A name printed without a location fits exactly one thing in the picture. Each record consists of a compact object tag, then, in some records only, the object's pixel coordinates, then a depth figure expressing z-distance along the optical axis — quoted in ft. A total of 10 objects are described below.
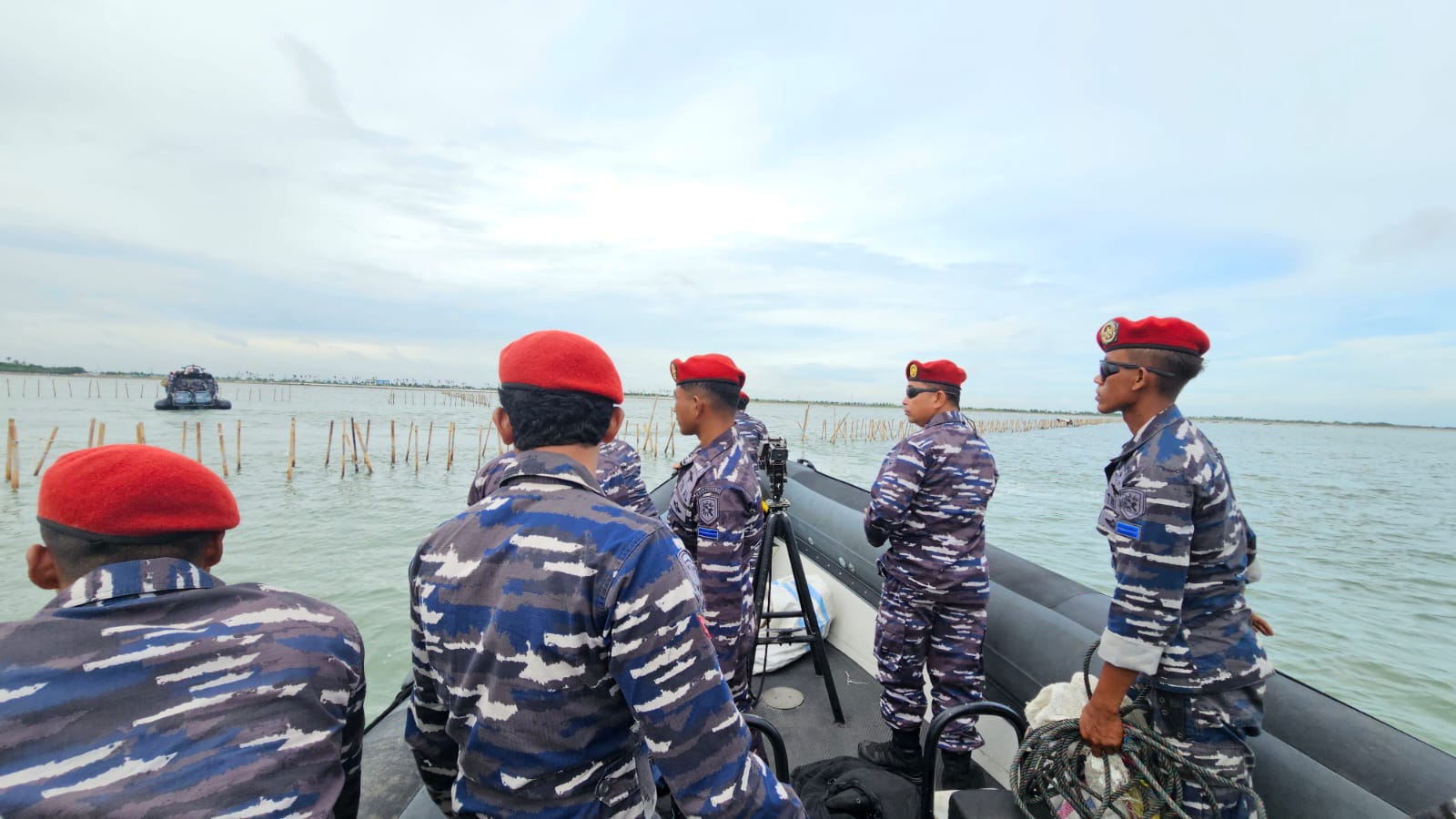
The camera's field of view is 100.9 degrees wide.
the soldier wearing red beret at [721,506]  7.73
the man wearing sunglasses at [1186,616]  4.84
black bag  6.84
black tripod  10.00
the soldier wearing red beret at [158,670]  2.84
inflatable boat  5.24
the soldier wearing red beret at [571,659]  3.08
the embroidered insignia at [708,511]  7.76
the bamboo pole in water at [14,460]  46.42
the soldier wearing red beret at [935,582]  8.59
